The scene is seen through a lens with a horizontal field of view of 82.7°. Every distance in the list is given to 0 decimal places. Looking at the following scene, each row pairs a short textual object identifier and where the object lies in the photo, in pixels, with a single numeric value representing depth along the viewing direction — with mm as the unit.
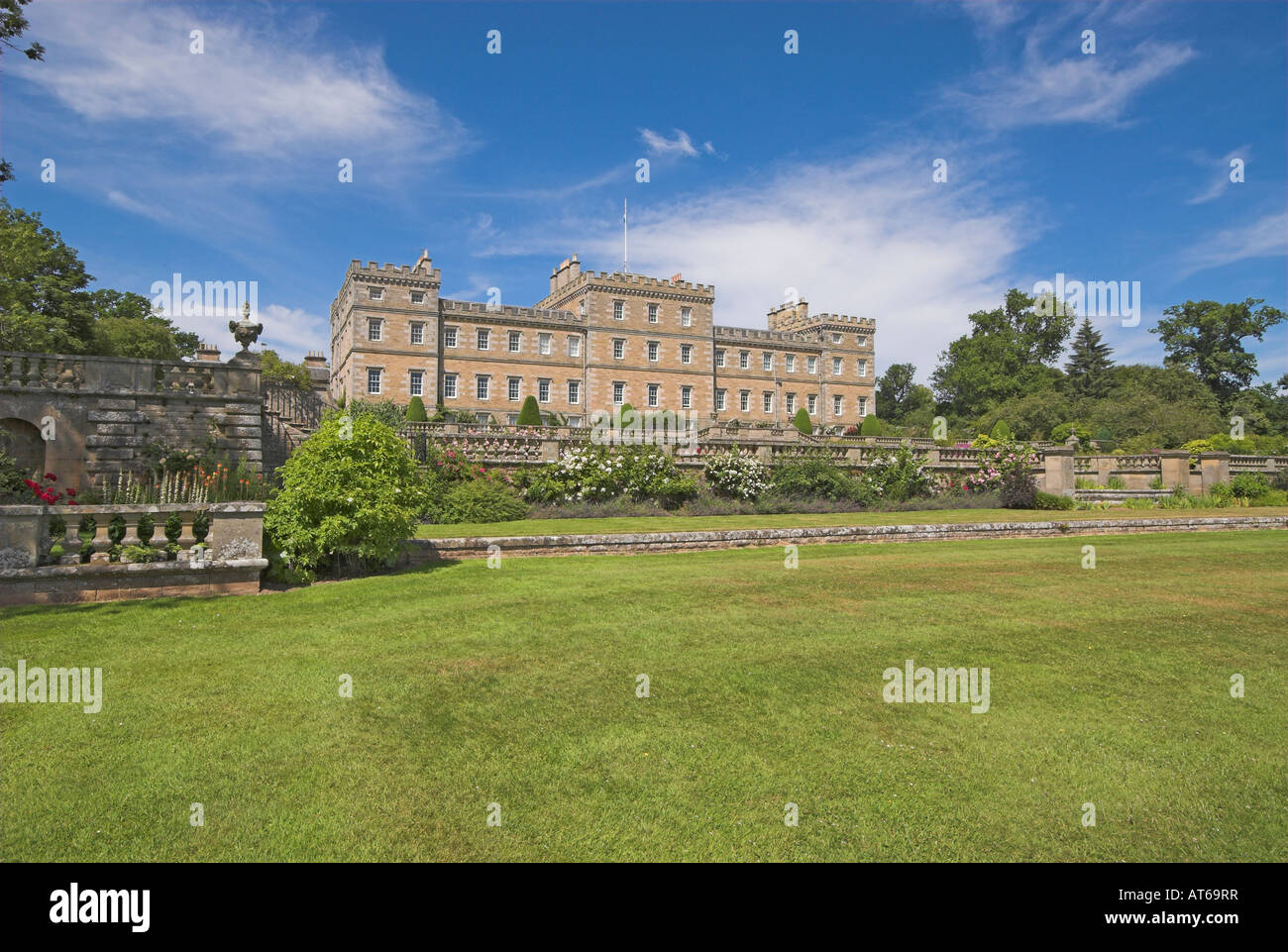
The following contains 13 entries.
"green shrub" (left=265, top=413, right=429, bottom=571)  8852
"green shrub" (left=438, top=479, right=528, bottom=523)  14961
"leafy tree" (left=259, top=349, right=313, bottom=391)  47122
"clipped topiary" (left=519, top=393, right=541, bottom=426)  38844
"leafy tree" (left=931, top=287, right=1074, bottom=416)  60219
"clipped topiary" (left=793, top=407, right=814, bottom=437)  47262
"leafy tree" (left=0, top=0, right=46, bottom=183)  10953
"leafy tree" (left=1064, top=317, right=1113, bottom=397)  61219
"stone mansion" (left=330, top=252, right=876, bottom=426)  43344
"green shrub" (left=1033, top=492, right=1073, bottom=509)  19844
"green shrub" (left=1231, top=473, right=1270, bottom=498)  21797
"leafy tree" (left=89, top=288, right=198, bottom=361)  35969
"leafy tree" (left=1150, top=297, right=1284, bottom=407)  58438
